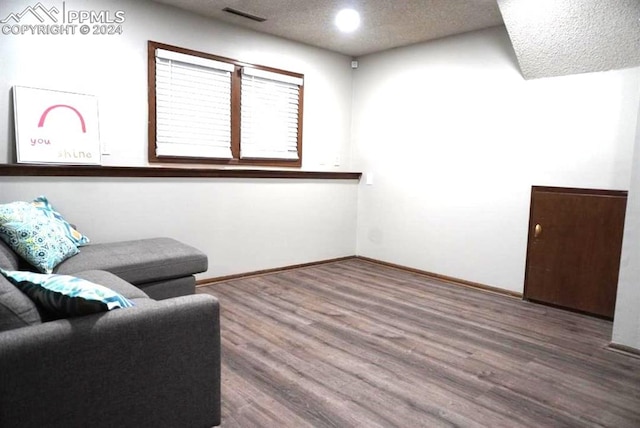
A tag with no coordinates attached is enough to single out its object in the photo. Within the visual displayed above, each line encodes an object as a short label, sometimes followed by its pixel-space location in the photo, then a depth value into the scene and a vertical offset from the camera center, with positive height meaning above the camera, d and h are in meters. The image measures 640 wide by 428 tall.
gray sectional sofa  1.24 -0.65
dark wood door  3.29 -0.57
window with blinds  3.68 +0.55
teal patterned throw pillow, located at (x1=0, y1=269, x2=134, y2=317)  1.36 -0.43
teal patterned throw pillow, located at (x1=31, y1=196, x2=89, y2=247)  2.84 -0.37
